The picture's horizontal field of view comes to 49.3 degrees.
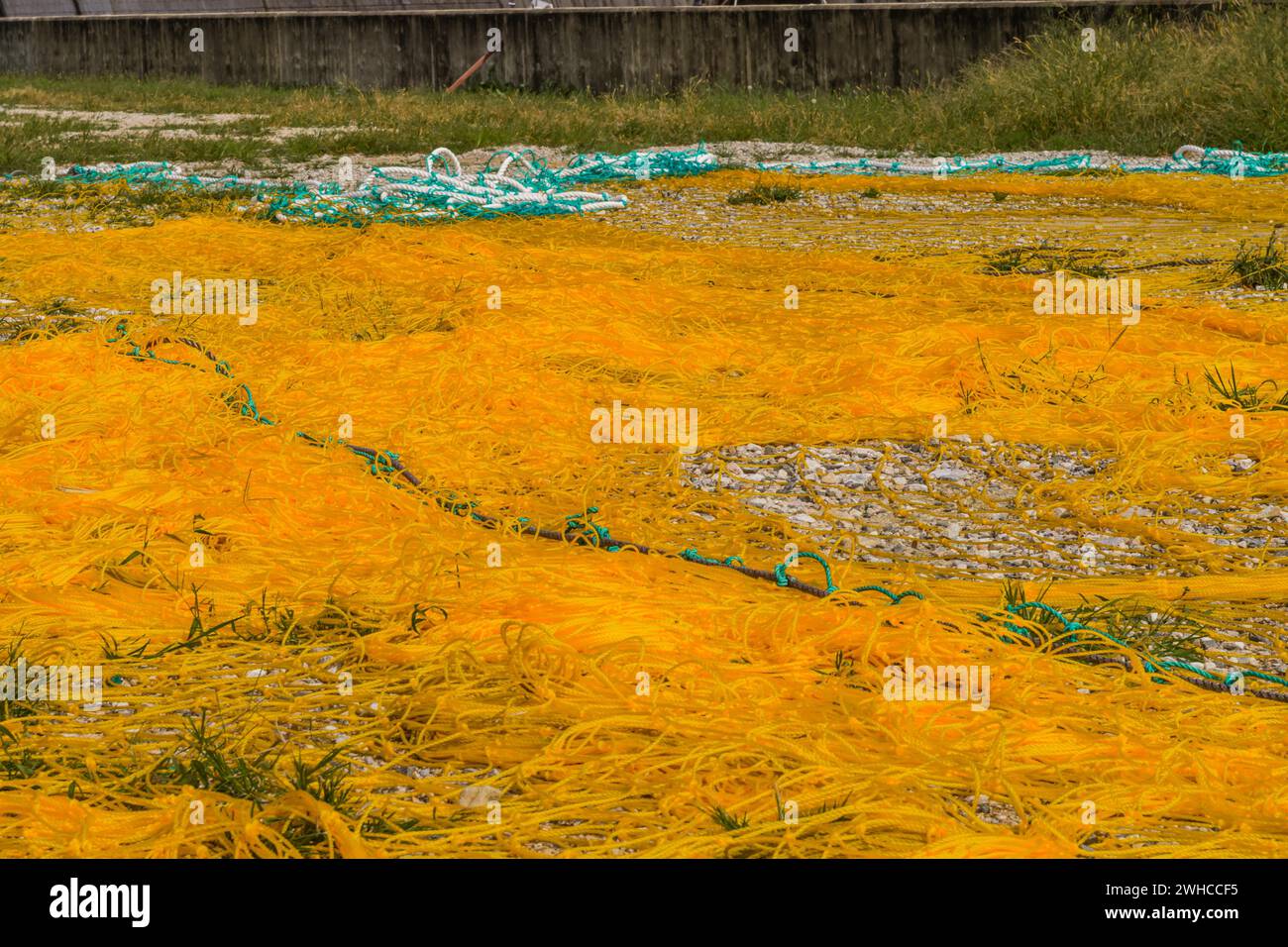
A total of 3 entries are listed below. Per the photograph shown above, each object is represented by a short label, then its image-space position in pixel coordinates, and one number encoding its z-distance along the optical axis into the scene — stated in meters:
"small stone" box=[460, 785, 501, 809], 3.08
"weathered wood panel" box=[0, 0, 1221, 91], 18.23
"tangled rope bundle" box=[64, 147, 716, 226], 10.91
